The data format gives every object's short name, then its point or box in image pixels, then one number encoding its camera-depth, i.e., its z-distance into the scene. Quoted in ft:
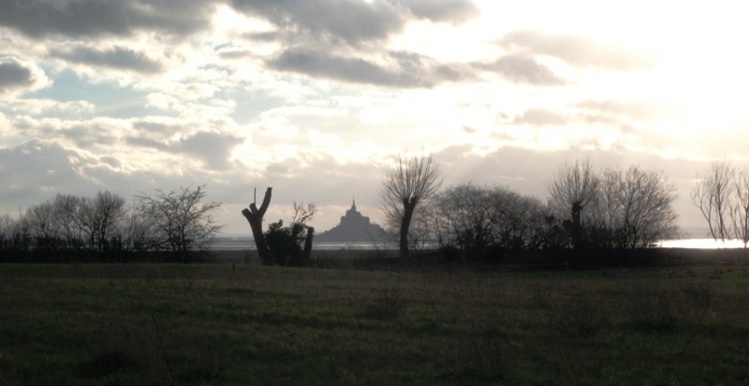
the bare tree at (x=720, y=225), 213.87
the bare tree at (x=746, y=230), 204.74
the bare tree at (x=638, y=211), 218.59
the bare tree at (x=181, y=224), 182.70
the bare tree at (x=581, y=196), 211.55
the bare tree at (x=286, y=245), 164.04
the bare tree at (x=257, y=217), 179.11
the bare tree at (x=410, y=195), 232.32
